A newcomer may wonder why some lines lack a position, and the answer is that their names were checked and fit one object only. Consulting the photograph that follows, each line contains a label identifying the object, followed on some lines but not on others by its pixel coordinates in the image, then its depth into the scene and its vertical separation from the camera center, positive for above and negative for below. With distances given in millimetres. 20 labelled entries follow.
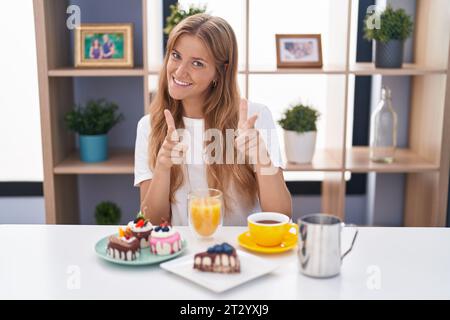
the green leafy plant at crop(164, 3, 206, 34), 2734 +219
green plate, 1377 -478
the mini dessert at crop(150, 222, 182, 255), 1430 -447
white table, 1260 -500
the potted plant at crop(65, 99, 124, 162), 2842 -328
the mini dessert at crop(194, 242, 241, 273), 1325 -459
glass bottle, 2842 -345
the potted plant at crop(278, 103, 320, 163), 2779 -339
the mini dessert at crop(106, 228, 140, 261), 1391 -453
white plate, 1275 -484
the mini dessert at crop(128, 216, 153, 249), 1472 -433
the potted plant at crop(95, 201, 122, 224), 2988 -786
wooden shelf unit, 2705 -275
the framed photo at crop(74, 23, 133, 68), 2832 +75
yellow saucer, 1473 -478
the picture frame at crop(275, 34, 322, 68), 2820 +54
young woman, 1941 -269
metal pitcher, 1325 -432
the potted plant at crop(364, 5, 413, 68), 2758 +126
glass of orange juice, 1524 -397
